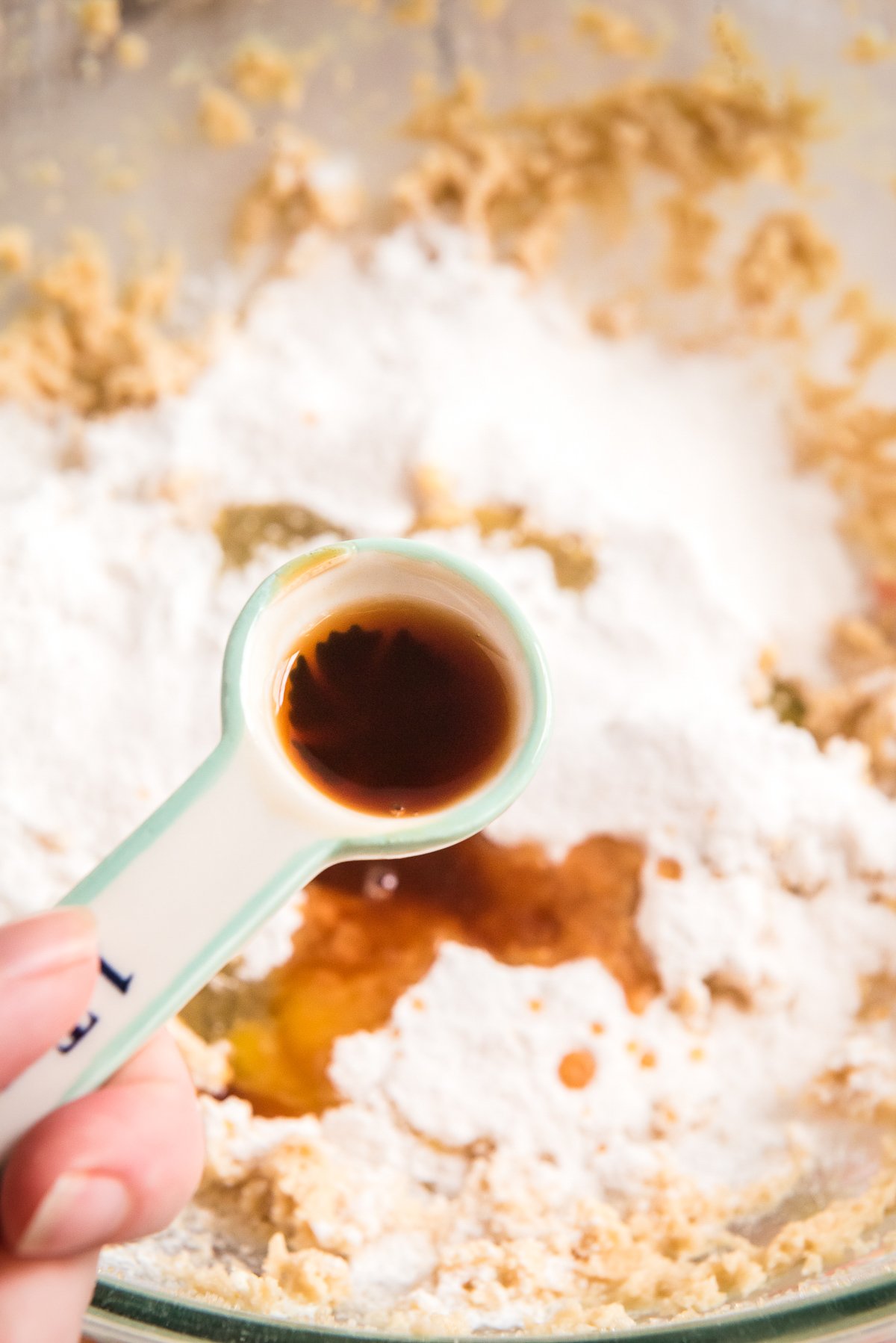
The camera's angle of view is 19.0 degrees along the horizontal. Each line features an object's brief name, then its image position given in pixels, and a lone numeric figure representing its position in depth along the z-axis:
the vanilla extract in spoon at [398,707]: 0.29
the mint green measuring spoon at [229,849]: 0.27
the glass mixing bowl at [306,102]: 0.36
